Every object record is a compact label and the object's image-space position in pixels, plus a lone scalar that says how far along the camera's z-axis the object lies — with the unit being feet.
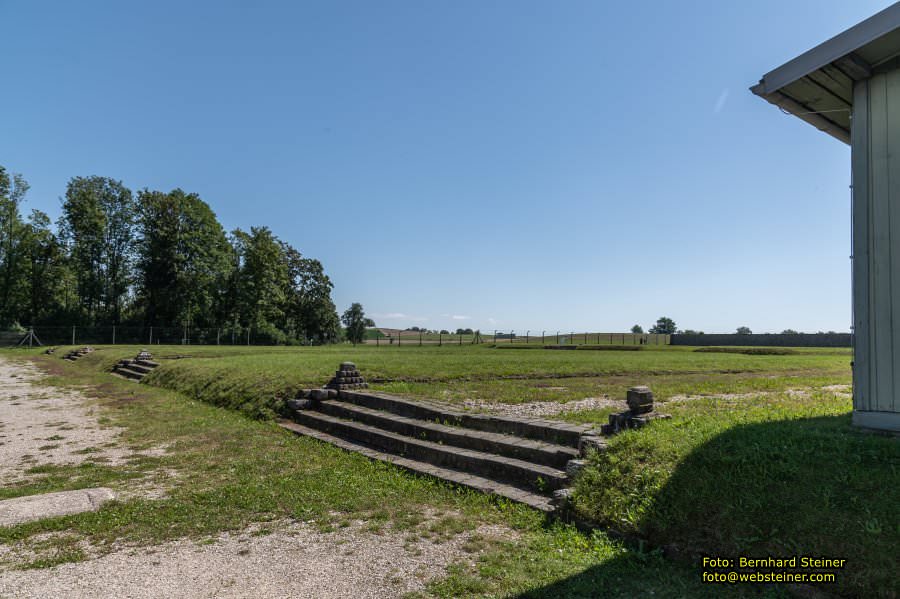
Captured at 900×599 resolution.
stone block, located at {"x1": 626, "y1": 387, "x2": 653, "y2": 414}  19.35
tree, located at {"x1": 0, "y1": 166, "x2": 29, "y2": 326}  135.44
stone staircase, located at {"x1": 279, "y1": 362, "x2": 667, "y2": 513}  18.37
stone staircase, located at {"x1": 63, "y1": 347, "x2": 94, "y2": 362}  92.29
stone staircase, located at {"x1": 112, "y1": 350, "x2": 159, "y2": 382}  64.09
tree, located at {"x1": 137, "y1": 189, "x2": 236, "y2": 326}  140.87
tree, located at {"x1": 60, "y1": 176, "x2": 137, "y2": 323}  145.18
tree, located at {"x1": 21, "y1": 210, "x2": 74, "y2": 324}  140.87
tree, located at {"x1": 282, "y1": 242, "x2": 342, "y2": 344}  173.68
